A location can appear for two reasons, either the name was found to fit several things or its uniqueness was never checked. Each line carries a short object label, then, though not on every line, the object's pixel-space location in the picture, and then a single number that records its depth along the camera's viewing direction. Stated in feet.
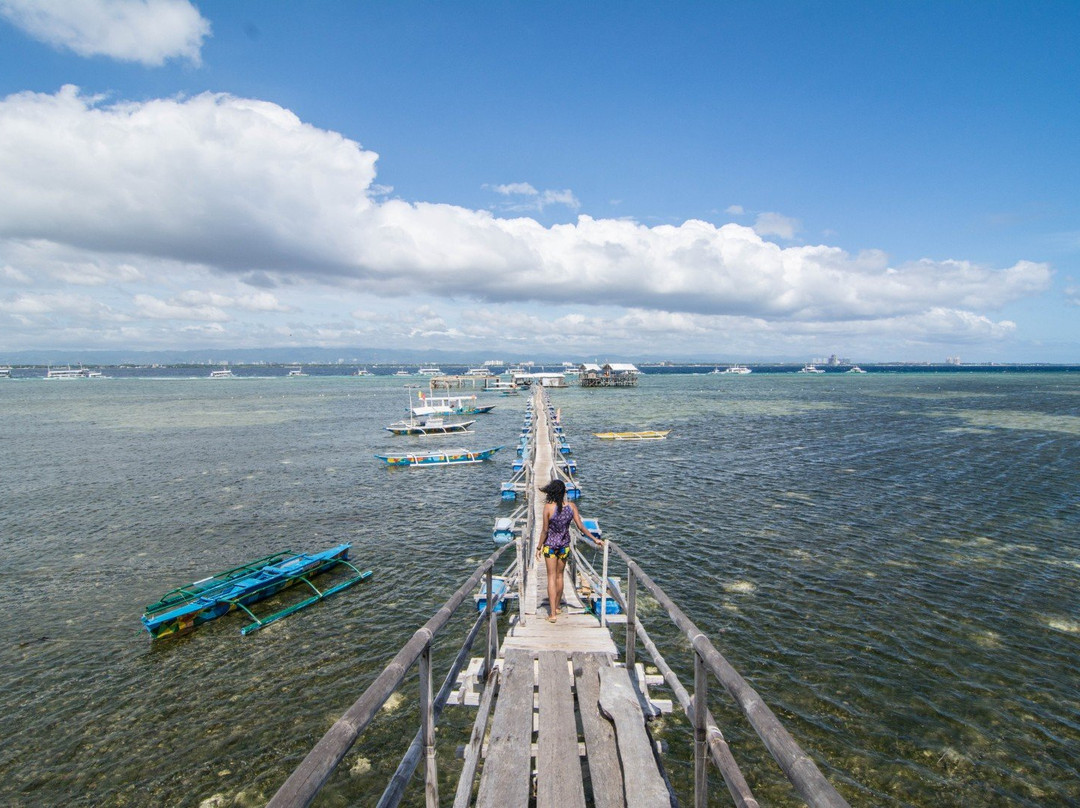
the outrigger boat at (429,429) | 203.31
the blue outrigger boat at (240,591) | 57.57
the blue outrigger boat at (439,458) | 142.72
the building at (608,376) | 512.22
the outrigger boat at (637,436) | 180.96
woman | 33.68
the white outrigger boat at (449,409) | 244.83
